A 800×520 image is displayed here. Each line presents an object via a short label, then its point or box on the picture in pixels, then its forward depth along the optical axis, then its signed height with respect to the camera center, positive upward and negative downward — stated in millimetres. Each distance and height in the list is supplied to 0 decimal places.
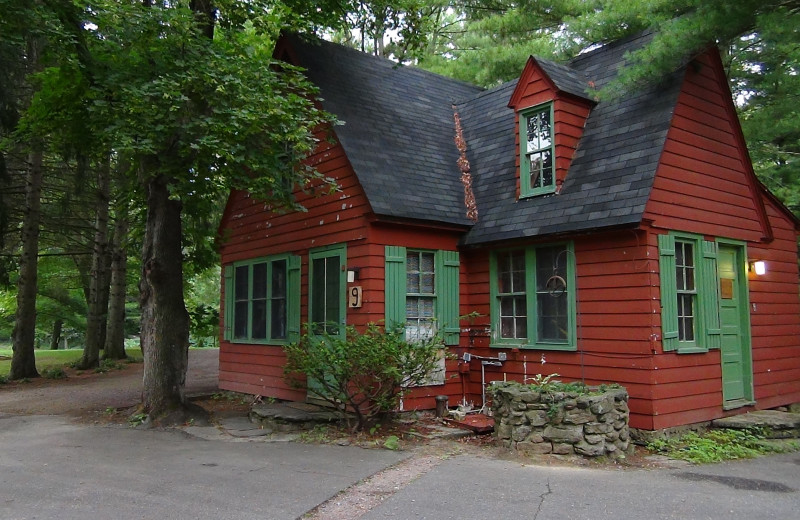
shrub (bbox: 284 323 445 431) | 8266 -683
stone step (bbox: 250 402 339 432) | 9125 -1511
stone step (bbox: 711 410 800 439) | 8664 -1585
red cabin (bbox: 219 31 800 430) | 8586 +1085
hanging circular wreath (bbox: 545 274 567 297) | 9297 +413
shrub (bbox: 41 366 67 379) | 17312 -1579
